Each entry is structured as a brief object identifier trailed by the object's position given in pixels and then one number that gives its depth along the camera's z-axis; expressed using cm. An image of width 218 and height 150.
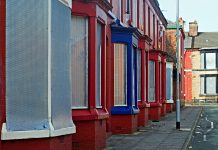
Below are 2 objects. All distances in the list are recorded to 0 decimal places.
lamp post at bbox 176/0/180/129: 2502
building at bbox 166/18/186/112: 4159
